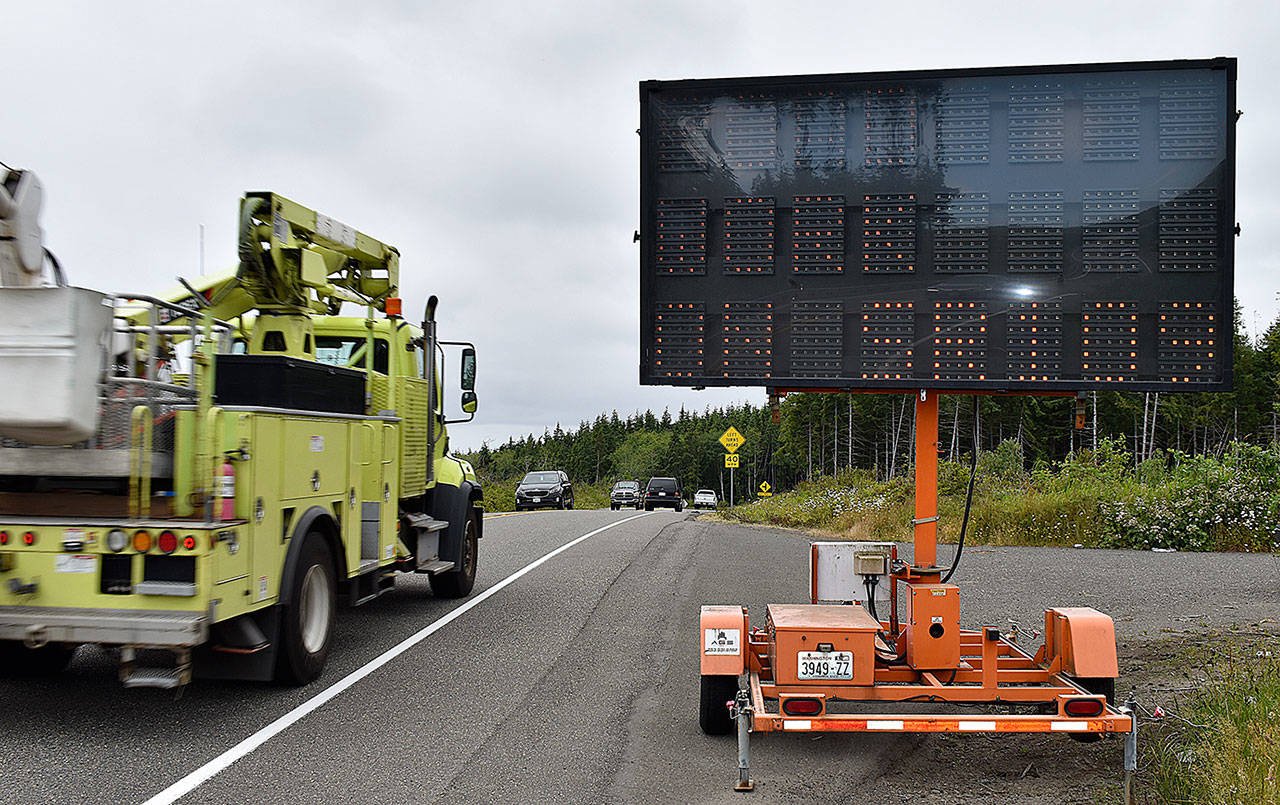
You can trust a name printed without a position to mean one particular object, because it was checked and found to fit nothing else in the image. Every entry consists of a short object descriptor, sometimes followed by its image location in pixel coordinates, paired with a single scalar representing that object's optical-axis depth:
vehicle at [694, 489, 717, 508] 61.96
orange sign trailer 5.05
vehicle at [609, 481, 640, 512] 51.57
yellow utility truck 5.58
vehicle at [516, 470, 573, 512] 38.91
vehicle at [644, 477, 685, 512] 50.78
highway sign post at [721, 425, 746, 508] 33.34
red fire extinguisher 5.88
